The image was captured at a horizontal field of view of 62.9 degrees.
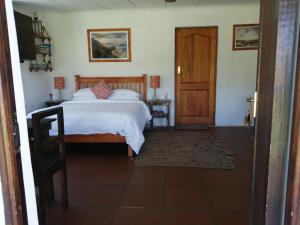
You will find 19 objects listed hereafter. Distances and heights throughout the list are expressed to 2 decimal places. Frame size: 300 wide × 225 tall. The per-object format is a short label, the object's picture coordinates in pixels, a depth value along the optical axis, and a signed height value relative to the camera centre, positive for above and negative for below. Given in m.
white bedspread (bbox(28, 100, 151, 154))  3.52 -0.70
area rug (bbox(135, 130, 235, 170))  3.31 -1.18
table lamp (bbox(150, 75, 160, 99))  5.14 -0.14
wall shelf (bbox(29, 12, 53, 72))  4.99 +0.58
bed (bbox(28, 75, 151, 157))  3.59 -0.53
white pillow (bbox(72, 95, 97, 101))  5.00 -0.46
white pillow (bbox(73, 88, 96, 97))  5.04 -0.37
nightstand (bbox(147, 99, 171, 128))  5.17 -0.72
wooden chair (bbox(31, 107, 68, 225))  1.81 -0.67
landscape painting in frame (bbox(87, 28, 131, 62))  5.29 +0.64
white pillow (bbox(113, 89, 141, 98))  5.04 -0.36
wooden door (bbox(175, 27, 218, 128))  5.17 -0.05
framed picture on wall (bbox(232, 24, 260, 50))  5.05 +0.75
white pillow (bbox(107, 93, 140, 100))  4.99 -0.45
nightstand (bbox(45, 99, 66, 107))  5.26 -0.57
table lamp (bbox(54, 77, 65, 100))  5.30 -0.14
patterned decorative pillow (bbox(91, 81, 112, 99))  4.97 -0.33
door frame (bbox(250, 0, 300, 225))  0.79 -0.10
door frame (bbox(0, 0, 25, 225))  0.80 -0.22
